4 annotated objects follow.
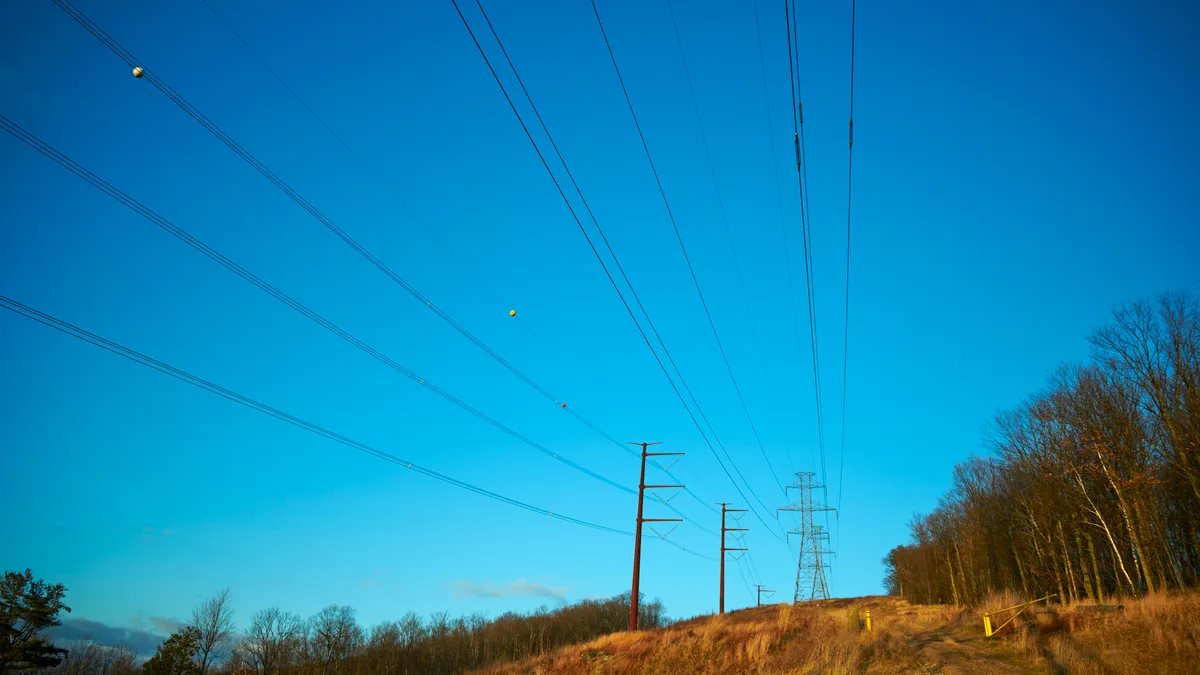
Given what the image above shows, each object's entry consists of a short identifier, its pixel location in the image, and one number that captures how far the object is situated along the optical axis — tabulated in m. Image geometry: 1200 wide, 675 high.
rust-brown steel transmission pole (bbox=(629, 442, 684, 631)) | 33.45
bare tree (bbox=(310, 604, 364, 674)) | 67.06
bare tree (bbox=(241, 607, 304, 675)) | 61.44
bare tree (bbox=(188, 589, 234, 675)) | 62.22
